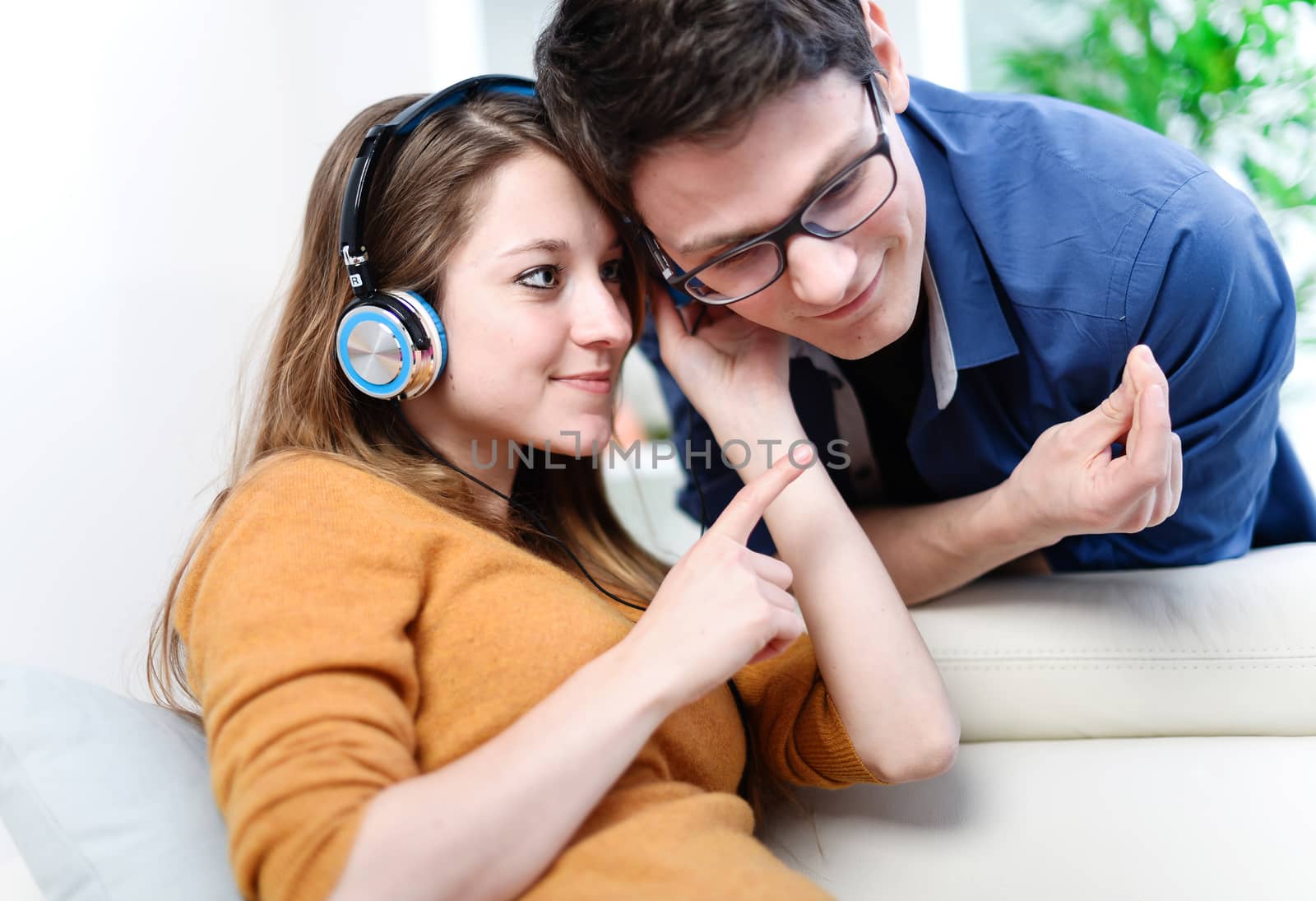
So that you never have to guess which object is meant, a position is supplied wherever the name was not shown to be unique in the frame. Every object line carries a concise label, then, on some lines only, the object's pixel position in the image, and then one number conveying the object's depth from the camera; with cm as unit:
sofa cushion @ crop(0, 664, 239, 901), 86
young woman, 75
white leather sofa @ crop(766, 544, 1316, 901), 108
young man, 104
